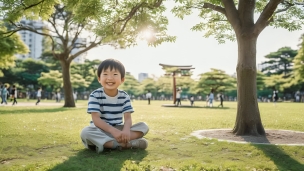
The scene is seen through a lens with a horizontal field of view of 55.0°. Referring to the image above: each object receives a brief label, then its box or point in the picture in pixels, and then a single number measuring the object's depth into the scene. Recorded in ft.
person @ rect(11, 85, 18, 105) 78.07
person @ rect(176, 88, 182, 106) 95.82
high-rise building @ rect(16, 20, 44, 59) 415.76
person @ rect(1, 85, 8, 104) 77.05
